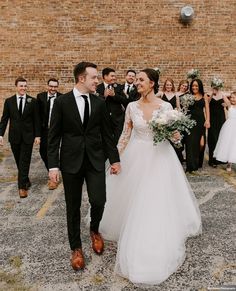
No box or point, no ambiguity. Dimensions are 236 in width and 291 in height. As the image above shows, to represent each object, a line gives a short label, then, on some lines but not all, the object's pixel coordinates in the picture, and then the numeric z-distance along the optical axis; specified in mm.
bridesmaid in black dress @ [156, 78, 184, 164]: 8346
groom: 3842
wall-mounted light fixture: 11594
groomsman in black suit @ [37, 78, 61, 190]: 7090
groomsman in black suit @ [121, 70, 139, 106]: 7906
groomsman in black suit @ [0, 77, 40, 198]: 6660
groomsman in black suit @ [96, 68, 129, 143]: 7391
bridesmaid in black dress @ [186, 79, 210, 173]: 7863
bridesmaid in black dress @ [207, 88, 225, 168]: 8555
